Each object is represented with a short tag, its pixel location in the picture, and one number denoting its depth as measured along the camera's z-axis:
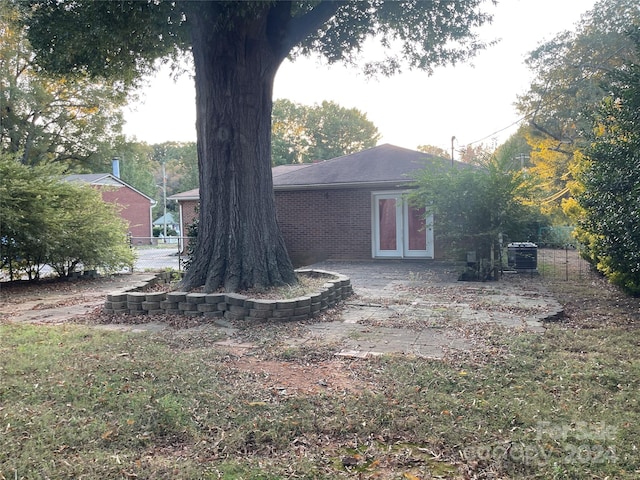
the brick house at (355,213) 14.73
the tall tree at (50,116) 24.45
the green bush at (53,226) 10.12
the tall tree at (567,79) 20.86
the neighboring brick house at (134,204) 33.97
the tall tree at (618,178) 6.36
